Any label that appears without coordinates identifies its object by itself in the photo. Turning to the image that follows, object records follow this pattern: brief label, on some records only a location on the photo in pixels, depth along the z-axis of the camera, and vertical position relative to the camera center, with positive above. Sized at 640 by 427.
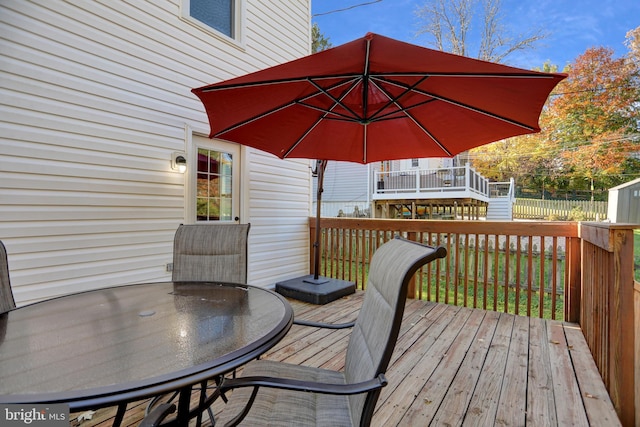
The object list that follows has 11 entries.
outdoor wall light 3.33 +0.51
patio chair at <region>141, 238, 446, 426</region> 0.97 -0.58
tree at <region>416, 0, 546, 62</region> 11.86 +7.41
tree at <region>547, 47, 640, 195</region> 11.90 +4.23
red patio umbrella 1.71 +0.81
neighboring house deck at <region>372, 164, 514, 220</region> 10.66 +0.68
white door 3.66 +0.36
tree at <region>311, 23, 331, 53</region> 13.86 +7.95
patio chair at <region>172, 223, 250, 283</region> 2.36 -0.36
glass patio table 0.82 -0.49
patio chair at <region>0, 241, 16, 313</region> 1.51 -0.42
